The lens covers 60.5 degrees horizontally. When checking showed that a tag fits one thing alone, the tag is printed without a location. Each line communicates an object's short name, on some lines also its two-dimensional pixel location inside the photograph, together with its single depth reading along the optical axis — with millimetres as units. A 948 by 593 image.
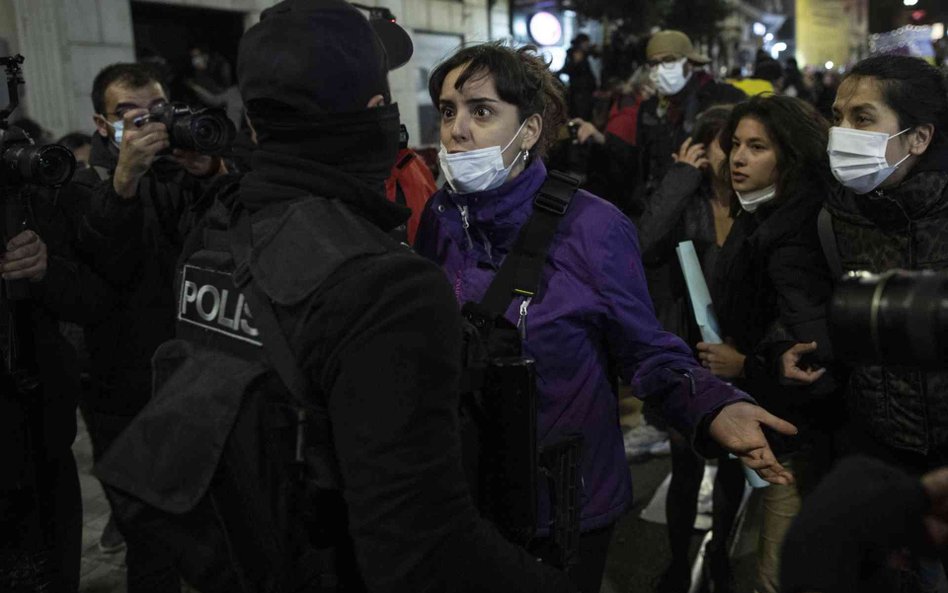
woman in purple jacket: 1963
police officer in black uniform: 1194
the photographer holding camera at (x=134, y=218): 2896
